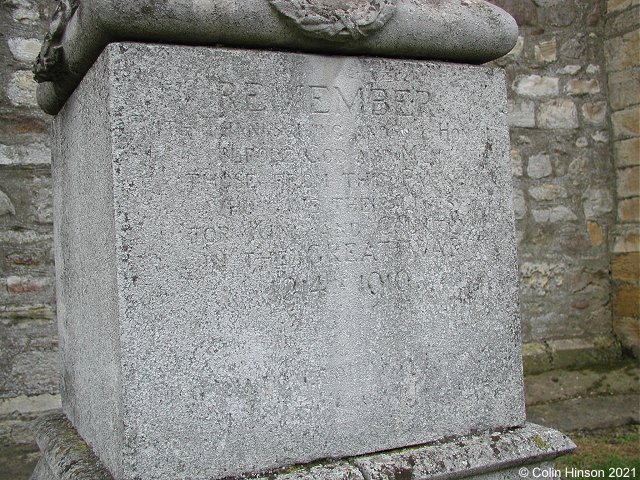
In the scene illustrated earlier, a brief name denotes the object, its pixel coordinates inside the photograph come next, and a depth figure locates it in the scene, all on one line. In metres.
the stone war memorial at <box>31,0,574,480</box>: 1.72
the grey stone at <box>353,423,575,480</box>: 1.89
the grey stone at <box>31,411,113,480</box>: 1.91
